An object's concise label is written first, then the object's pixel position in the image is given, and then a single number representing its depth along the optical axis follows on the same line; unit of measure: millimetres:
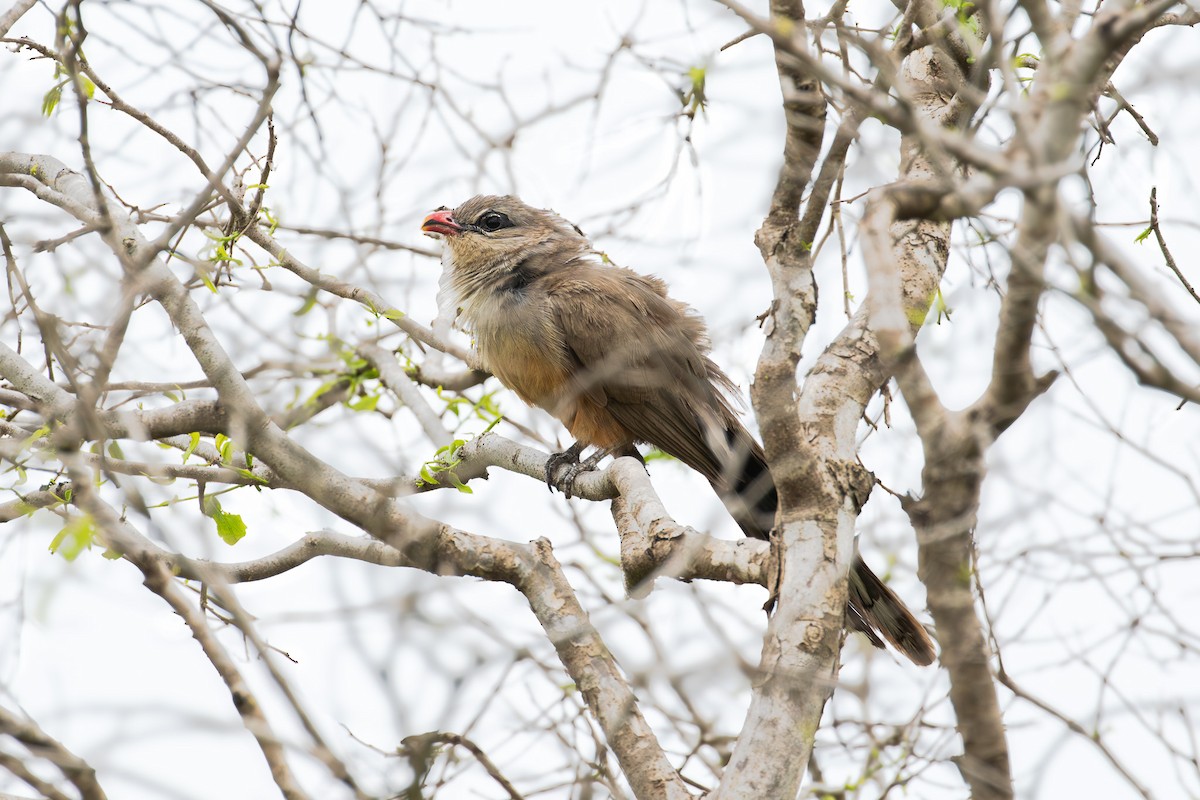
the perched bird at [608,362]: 10375
